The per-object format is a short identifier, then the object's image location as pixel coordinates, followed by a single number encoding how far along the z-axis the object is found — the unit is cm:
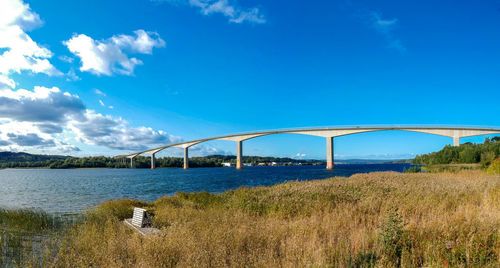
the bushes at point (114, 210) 1055
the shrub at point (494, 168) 1738
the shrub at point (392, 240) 429
